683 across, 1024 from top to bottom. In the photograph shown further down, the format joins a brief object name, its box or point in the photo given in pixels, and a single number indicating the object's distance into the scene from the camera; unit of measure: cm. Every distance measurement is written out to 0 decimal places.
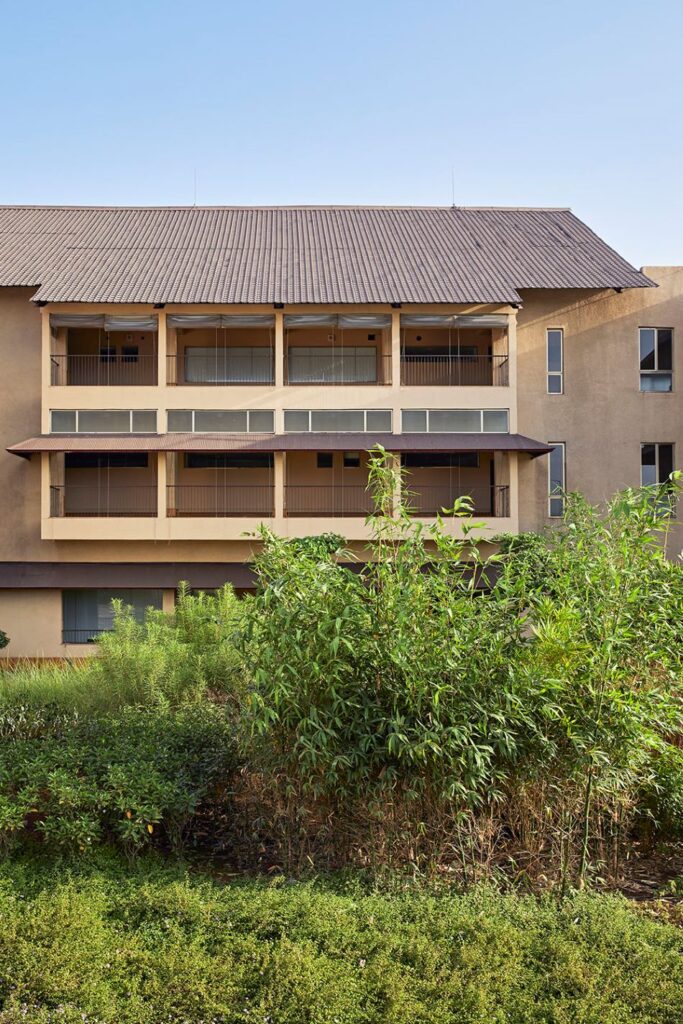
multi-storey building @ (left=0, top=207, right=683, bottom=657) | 2536
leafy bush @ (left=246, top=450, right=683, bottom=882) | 686
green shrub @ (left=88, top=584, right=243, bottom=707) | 1103
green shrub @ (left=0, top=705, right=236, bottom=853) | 717
